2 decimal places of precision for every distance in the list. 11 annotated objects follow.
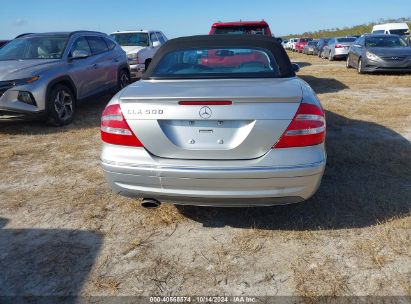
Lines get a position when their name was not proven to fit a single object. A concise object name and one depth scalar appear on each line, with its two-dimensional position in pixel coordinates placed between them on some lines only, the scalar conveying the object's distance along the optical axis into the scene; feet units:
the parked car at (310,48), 98.12
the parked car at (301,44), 116.67
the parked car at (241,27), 28.96
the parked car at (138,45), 36.70
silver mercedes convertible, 8.62
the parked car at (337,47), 68.03
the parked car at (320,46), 83.73
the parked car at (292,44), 140.97
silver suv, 19.89
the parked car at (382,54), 40.04
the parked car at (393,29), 83.20
